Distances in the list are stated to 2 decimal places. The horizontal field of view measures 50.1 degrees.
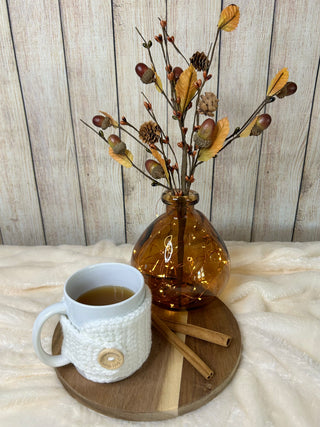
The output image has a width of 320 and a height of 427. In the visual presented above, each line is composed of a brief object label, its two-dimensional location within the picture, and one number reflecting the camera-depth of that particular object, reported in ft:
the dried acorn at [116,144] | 1.80
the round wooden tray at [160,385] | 1.51
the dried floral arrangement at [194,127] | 1.62
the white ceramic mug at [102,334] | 1.47
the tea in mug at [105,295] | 1.66
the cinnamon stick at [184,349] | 1.65
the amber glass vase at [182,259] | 2.02
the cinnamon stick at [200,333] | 1.83
